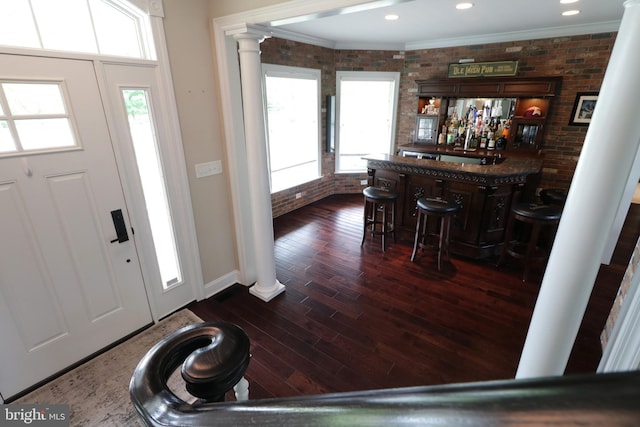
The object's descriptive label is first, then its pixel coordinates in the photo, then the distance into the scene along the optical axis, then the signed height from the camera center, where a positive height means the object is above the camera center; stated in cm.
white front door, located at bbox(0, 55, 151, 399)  195 -81
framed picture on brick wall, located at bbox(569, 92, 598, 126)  456 +0
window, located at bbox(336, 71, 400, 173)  612 -14
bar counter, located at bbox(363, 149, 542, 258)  359 -98
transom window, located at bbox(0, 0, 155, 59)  185 +52
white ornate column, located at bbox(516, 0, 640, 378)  120 -41
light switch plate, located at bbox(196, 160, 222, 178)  292 -56
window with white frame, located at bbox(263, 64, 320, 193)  491 -26
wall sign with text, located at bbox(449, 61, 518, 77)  494 +62
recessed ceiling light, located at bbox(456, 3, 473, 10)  340 +109
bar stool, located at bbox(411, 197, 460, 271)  350 -116
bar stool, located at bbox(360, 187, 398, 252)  394 -139
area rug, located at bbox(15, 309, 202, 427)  205 -193
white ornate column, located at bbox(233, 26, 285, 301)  255 -50
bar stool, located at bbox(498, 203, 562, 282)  322 -127
